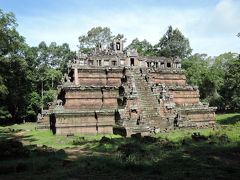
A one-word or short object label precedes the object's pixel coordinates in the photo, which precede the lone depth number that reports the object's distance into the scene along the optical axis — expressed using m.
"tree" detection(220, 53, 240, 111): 48.29
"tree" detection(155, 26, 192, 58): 64.67
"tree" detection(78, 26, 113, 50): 58.76
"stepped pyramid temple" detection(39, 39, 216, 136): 24.65
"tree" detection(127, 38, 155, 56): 63.81
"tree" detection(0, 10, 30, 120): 46.26
